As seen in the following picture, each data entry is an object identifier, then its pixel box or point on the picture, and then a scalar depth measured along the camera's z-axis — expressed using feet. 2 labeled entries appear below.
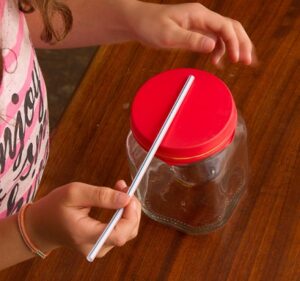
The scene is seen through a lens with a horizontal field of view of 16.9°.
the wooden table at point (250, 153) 2.95
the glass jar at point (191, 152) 2.75
